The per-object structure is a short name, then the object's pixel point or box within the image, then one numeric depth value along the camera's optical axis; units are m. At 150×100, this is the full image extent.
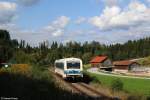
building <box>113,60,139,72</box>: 71.46
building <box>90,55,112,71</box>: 80.00
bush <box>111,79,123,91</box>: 20.71
